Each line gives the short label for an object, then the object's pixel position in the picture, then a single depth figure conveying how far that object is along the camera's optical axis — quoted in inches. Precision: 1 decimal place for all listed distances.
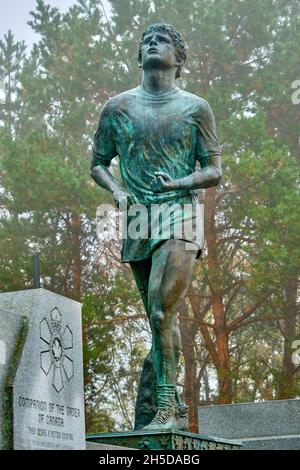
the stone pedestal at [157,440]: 192.9
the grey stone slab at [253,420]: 369.4
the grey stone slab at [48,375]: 172.6
